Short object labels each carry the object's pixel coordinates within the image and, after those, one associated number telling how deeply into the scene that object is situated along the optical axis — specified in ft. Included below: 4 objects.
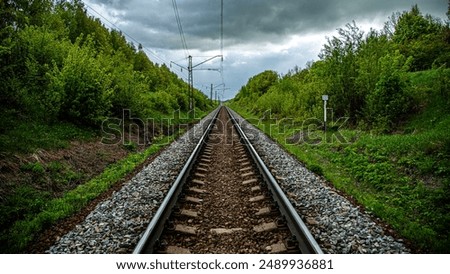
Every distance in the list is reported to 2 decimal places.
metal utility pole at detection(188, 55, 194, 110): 110.83
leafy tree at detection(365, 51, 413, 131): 33.37
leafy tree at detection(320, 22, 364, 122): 41.57
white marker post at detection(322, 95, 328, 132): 39.36
